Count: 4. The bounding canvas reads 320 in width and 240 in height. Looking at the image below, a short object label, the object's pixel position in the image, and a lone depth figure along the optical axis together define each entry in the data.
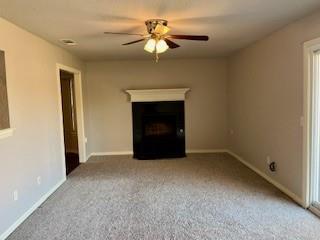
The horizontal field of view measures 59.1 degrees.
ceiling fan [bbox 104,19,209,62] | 3.16
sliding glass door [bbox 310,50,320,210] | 3.26
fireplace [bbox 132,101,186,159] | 6.55
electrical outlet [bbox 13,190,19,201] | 3.18
